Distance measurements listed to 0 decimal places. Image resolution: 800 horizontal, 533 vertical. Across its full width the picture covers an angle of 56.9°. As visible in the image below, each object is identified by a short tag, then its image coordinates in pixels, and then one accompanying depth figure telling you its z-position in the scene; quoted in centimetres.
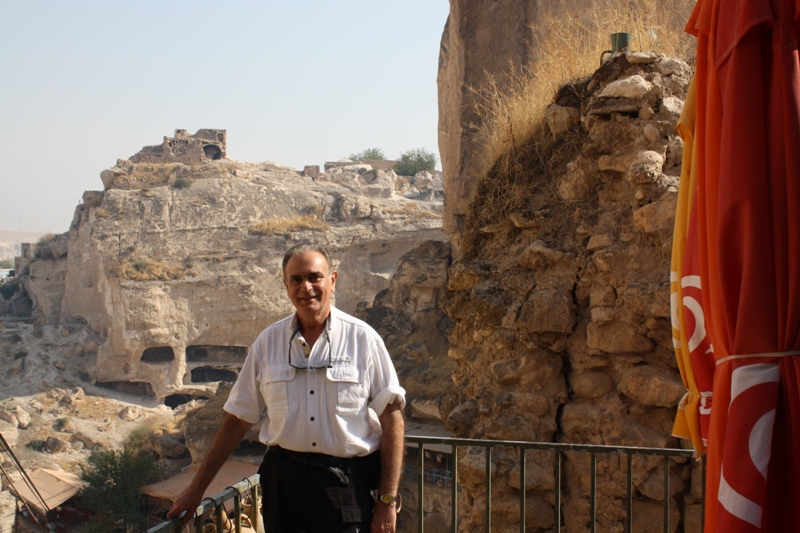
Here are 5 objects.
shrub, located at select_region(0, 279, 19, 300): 3366
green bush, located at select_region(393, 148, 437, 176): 4909
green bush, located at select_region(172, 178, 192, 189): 3125
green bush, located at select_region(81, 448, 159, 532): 1872
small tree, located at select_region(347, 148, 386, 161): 6097
